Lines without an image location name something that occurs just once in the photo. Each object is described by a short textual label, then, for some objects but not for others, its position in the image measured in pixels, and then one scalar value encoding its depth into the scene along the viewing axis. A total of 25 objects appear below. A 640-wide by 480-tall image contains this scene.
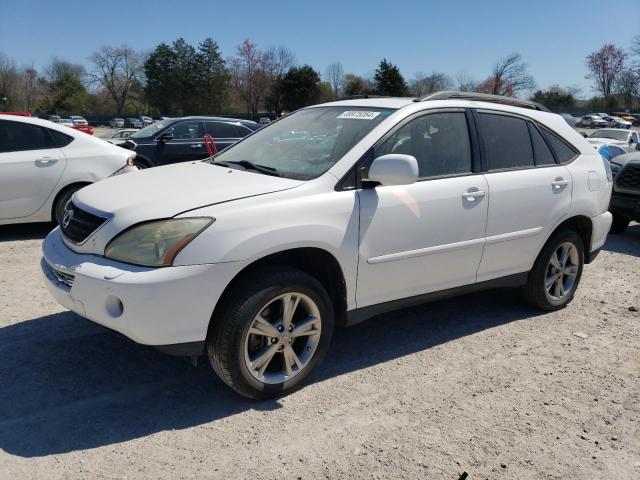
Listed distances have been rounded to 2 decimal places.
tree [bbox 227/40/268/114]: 85.38
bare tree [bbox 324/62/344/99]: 89.38
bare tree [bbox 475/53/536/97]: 76.93
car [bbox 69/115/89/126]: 60.67
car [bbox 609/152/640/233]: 8.38
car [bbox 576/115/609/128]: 58.50
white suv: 2.92
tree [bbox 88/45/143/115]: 97.50
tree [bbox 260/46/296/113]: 74.57
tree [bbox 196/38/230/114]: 80.88
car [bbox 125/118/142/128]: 66.96
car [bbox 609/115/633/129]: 55.09
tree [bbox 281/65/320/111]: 71.06
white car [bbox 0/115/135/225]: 6.70
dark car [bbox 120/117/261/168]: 10.91
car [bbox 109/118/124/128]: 67.56
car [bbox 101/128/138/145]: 15.19
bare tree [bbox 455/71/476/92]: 75.49
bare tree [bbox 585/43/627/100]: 90.56
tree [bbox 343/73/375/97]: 70.12
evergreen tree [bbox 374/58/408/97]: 60.47
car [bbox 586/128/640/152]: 19.09
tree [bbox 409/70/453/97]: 74.25
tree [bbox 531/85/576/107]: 85.06
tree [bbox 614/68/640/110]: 83.06
